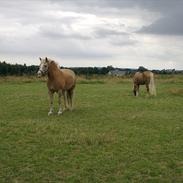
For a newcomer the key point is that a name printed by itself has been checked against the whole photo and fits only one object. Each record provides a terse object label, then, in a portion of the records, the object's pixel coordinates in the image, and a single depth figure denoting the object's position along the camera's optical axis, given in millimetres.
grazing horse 23859
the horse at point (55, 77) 14609
